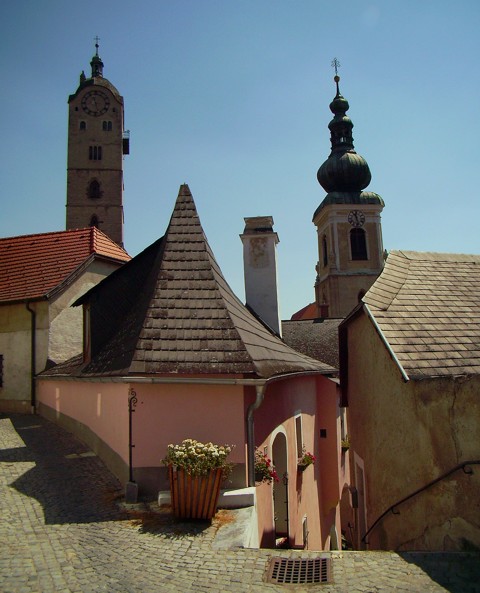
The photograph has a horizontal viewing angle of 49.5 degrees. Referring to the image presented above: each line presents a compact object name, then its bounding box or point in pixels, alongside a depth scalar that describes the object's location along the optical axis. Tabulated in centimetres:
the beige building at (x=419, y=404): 739
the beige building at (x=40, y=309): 1727
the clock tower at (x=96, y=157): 4825
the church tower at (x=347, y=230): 4497
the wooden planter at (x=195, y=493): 661
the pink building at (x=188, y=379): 754
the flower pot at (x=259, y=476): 782
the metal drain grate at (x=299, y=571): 524
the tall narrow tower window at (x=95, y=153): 5006
